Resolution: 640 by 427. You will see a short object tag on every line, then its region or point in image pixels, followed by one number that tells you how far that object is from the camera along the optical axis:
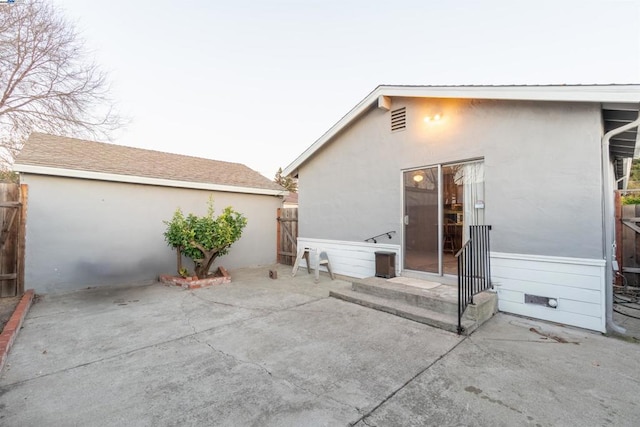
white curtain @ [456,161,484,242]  4.68
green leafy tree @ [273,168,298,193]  34.35
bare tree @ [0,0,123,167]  8.06
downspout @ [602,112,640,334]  3.61
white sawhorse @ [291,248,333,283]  6.55
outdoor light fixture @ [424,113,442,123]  5.17
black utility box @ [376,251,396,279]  5.61
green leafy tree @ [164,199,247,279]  6.22
